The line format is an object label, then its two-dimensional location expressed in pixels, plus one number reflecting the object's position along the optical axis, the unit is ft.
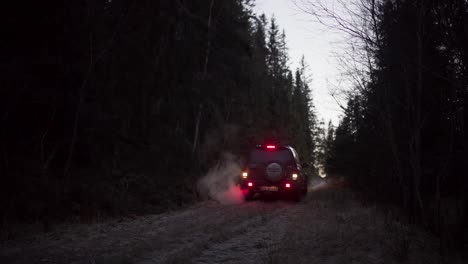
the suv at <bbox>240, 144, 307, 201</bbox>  51.37
